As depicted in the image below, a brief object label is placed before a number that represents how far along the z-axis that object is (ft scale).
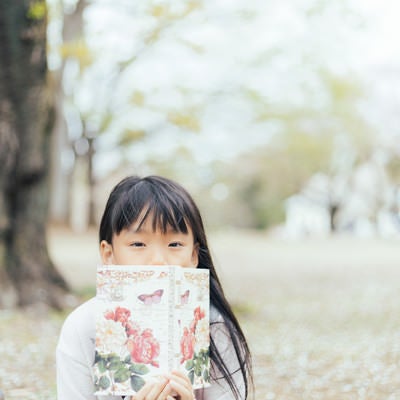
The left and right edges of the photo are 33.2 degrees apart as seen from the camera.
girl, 7.17
